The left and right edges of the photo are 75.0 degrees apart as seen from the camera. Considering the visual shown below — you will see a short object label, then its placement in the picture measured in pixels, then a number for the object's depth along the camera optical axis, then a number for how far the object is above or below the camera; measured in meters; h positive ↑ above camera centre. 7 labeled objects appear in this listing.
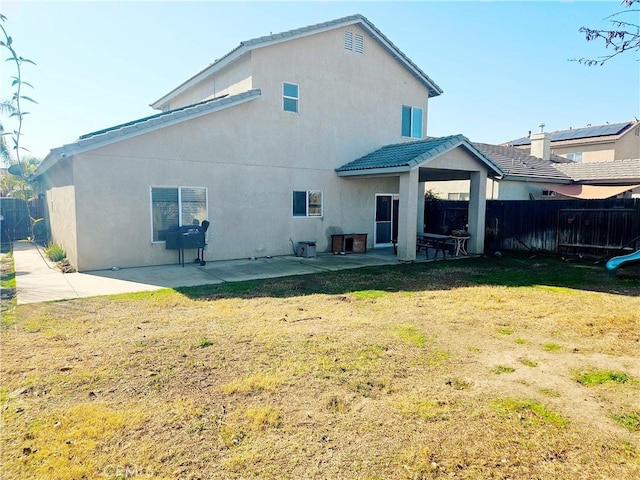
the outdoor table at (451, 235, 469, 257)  14.68 -1.06
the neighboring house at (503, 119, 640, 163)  31.08 +5.55
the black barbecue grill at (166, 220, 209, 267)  11.59 -0.72
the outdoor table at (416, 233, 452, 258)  14.44 -1.00
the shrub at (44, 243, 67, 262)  12.50 -1.32
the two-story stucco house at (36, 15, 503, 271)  11.04 +1.52
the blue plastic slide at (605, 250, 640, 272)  10.38 -1.16
